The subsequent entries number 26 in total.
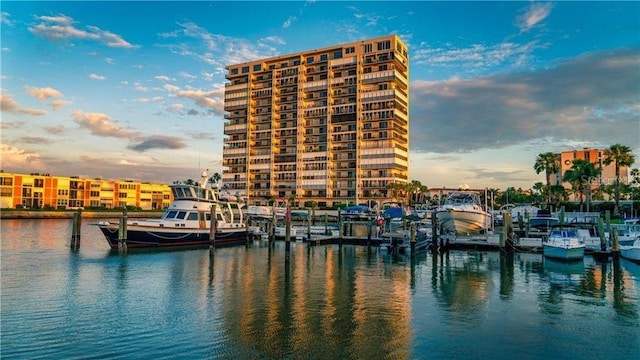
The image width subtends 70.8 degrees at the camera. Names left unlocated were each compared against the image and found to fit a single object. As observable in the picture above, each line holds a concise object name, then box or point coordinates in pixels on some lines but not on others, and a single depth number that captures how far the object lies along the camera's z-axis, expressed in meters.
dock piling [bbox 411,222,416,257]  41.06
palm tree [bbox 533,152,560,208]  93.19
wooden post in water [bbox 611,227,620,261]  37.59
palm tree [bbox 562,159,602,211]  78.31
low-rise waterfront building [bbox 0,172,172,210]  128.62
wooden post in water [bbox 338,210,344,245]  50.48
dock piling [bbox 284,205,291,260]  37.22
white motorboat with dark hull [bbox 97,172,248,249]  43.53
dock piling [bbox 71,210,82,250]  43.06
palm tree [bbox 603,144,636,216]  76.25
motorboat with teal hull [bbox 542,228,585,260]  36.53
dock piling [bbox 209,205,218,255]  42.13
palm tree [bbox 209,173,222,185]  122.45
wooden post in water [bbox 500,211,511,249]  39.56
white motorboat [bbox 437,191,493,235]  44.69
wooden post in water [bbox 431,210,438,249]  42.59
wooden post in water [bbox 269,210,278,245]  50.17
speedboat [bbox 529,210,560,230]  57.35
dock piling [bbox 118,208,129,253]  42.56
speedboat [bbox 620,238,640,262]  36.34
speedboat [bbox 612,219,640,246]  41.49
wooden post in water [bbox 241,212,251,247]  52.95
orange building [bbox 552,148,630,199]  134.75
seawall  105.74
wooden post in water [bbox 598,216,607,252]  39.06
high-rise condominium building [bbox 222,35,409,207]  119.81
